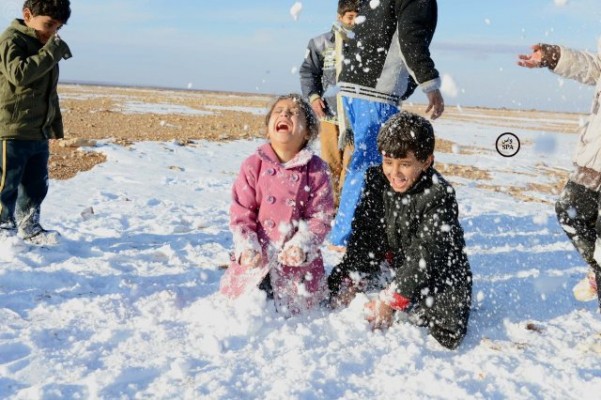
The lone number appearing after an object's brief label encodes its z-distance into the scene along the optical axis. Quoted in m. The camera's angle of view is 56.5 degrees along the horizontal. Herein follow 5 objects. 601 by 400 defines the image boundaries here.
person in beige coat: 2.78
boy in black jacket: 2.70
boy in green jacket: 3.57
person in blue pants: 3.39
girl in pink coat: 2.91
